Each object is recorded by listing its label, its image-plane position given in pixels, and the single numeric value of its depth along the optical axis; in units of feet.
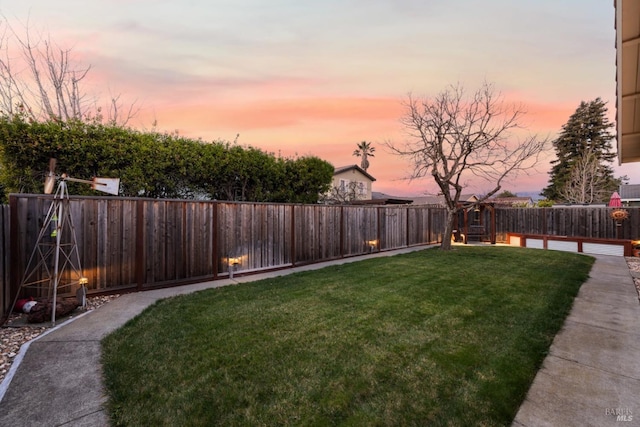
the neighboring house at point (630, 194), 71.27
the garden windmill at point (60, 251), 13.00
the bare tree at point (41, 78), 24.58
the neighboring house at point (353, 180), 70.08
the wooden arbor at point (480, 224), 46.80
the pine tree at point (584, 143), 91.35
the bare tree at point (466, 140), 34.91
